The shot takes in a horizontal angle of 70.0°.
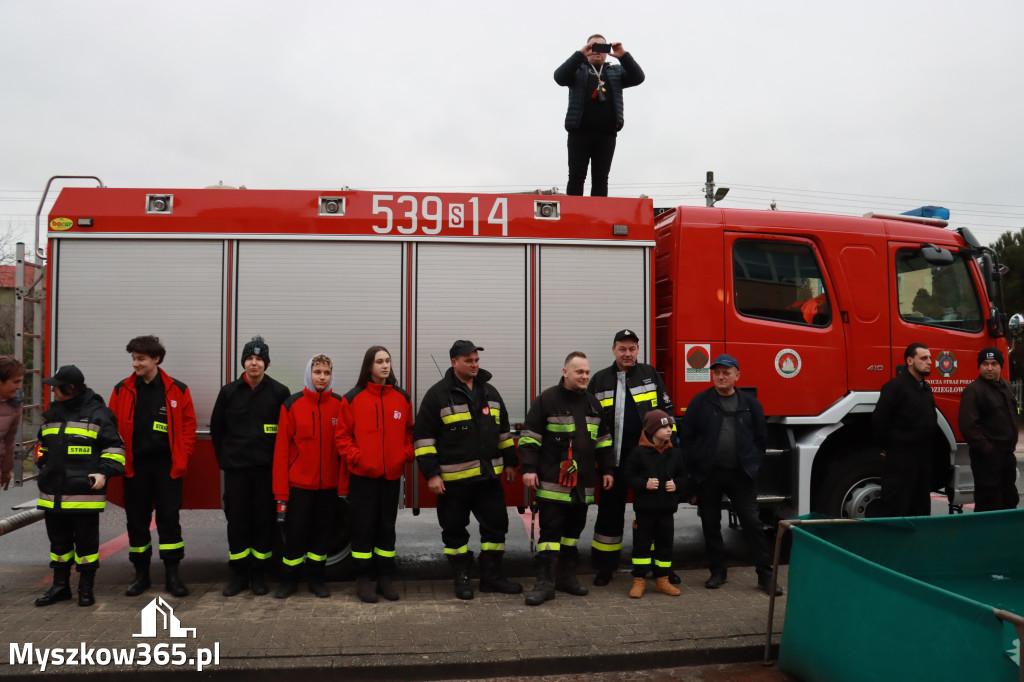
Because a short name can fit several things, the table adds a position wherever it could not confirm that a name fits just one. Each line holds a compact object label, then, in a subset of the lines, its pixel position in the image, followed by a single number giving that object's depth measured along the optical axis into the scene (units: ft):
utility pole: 88.12
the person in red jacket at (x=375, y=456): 16.52
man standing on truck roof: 23.39
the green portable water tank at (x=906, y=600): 9.55
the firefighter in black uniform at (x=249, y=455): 16.92
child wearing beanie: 16.90
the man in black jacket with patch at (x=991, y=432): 18.95
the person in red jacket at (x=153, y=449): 16.62
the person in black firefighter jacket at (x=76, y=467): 15.76
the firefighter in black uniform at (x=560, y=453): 16.67
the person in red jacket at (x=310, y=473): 16.83
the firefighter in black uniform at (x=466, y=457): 16.61
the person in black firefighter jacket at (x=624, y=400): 17.52
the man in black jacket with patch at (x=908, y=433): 18.34
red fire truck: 18.26
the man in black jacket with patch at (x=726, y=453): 17.38
